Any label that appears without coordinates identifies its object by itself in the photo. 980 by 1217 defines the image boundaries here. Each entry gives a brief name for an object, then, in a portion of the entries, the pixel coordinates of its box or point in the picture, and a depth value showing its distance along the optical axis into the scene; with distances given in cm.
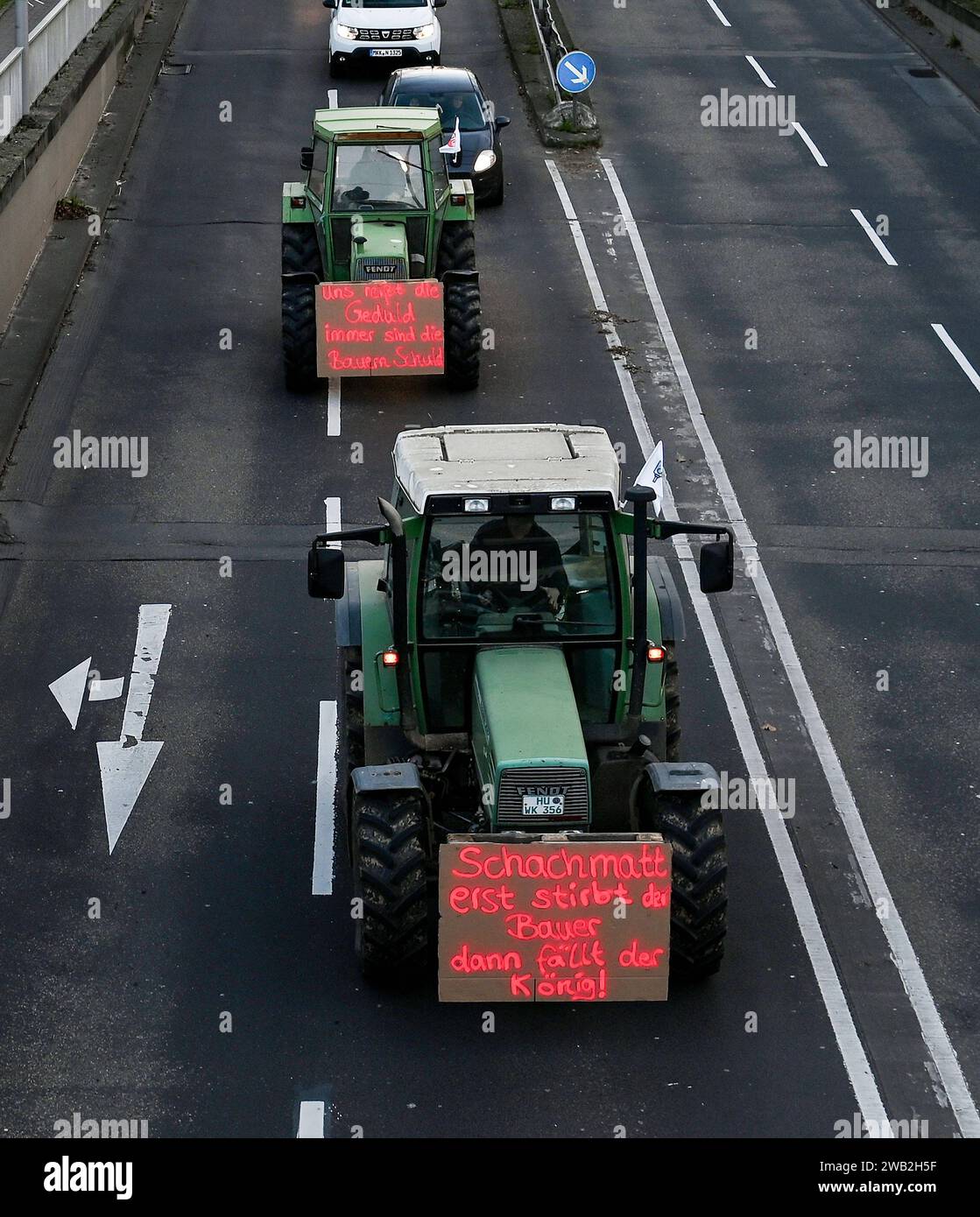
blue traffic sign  2841
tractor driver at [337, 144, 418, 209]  2036
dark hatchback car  2597
